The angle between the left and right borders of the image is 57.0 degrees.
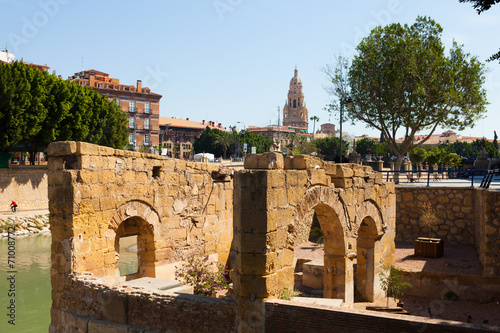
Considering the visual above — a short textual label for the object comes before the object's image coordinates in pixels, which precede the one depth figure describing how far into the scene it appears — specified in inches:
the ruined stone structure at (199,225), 240.7
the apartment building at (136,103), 2317.9
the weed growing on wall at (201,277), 347.3
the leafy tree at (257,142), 3075.1
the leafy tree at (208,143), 2936.8
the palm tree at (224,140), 2901.1
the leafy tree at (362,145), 2910.9
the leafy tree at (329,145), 3201.3
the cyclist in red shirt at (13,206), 1087.0
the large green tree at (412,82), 852.0
